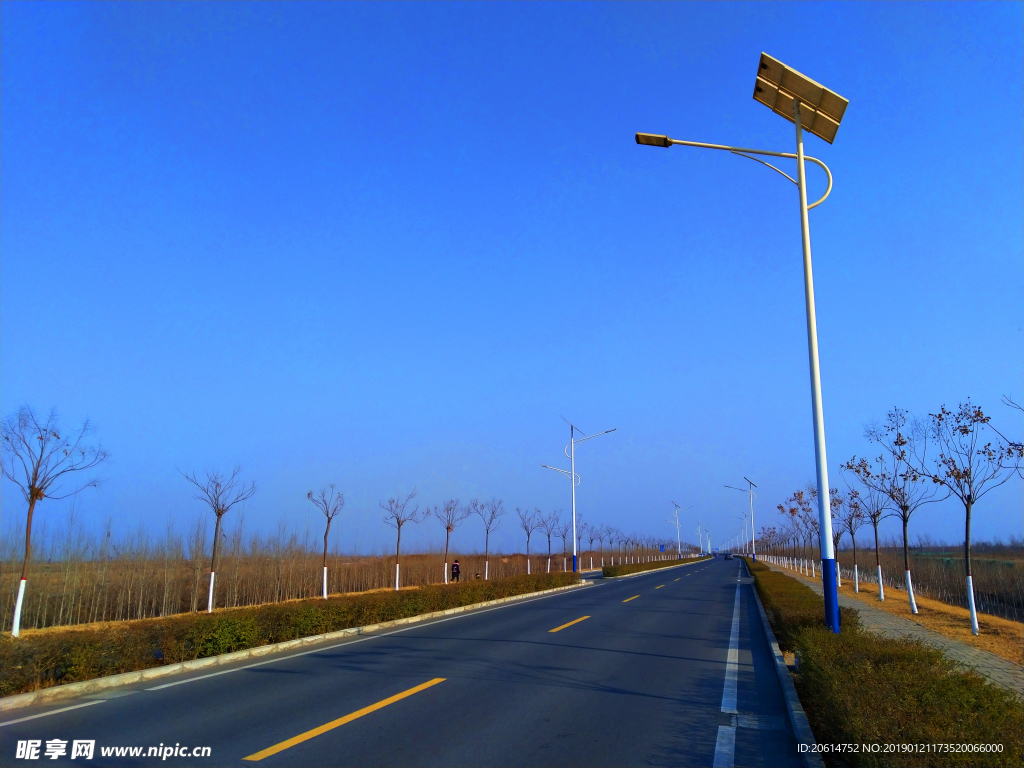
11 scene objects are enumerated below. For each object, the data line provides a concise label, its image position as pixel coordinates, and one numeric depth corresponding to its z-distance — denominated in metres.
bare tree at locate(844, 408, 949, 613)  19.80
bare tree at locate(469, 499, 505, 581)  42.93
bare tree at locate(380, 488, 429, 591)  35.03
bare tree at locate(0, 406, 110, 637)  15.20
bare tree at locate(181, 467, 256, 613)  21.48
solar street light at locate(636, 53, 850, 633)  9.84
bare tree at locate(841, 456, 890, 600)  25.33
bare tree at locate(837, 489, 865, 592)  29.00
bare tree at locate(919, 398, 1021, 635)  16.39
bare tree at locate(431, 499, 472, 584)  38.17
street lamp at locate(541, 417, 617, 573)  39.15
